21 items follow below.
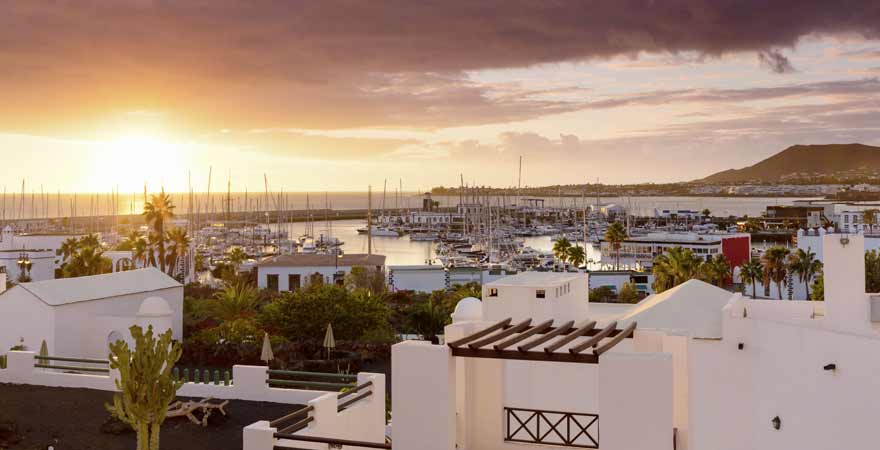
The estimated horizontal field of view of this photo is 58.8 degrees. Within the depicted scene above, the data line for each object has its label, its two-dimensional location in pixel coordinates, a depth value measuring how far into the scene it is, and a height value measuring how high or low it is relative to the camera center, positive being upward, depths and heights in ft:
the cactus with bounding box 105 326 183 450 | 44.60 -10.16
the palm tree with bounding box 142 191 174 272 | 175.42 -0.85
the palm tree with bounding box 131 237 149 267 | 170.67 -9.13
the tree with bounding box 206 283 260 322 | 113.91 -14.56
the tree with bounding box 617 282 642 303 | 150.92 -17.01
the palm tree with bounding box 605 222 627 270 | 242.58 -8.03
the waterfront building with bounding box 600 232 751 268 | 241.96 -12.40
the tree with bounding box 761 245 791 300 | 173.88 -12.45
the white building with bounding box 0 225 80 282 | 179.63 -11.28
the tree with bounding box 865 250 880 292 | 145.38 -11.99
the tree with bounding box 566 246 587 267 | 217.15 -12.96
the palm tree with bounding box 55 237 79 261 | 192.24 -10.00
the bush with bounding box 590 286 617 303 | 158.06 -18.21
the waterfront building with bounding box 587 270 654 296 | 190.80 -17.37
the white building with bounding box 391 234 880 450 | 29.60 -9.47
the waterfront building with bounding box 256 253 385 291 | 185.78 -15.38
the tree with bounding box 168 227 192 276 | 176.86 -8.15
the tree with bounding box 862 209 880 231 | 286.21 -2.87
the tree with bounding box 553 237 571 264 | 217.36 -11.21
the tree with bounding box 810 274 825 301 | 128.73 -13.74
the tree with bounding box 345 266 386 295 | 159.58 -15.16
